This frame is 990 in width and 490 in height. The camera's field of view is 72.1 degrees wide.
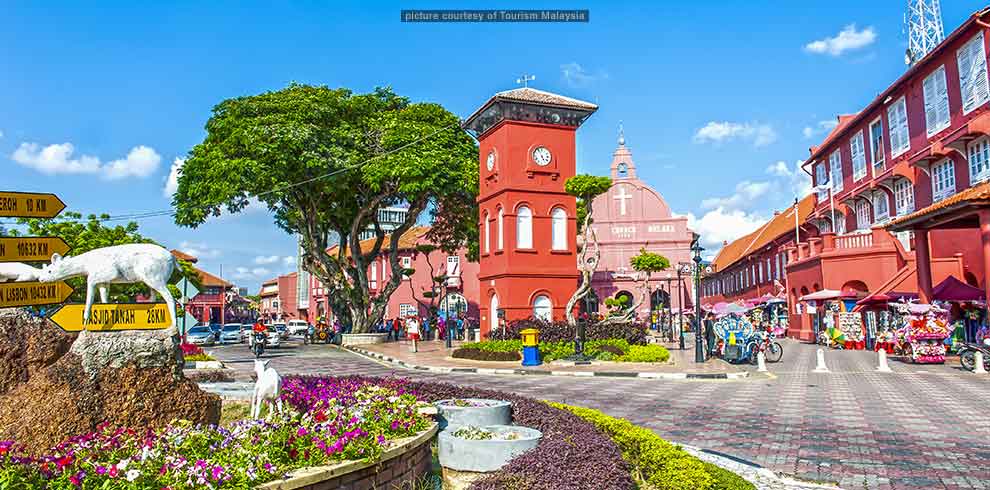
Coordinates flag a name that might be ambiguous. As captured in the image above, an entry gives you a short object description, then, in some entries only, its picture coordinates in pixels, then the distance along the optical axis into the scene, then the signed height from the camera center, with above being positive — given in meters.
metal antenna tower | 33.88 +13.30
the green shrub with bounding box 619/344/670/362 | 20.94 -1.55
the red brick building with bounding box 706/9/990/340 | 22.09 +4.61
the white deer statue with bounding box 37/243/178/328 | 6.66 +0.53
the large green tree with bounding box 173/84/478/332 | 30.22 +6.79
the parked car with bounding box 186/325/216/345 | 38.33 -1.03
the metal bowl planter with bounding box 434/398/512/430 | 6.89 -1.07
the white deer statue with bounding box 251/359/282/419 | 6.09 -0.65
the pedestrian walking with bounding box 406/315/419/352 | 30.09 -0.84
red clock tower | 27.44 +4.15
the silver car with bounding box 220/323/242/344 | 44.75 -1.16
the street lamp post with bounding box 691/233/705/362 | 21.30 +0.35
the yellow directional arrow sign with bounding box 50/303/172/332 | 5.95 +0.03
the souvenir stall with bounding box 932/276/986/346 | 22.27 -0.26
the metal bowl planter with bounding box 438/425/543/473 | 5.72 -1.19
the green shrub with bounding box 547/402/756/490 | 5.47 -1.40
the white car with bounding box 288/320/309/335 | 56.39 -1.04
